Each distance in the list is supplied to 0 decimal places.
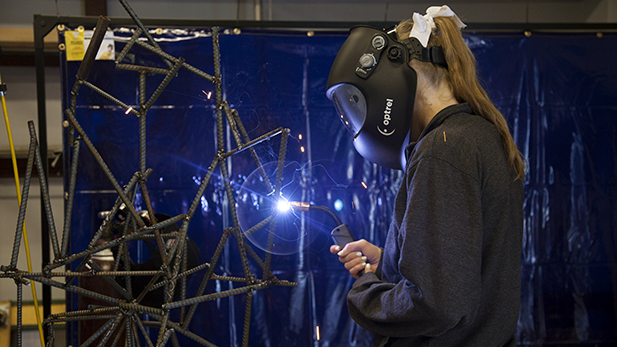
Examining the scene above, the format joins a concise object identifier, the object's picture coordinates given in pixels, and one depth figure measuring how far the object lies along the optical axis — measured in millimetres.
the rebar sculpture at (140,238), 1396
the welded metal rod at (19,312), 1461
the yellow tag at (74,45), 2238
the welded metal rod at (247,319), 1513
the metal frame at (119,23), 2225
